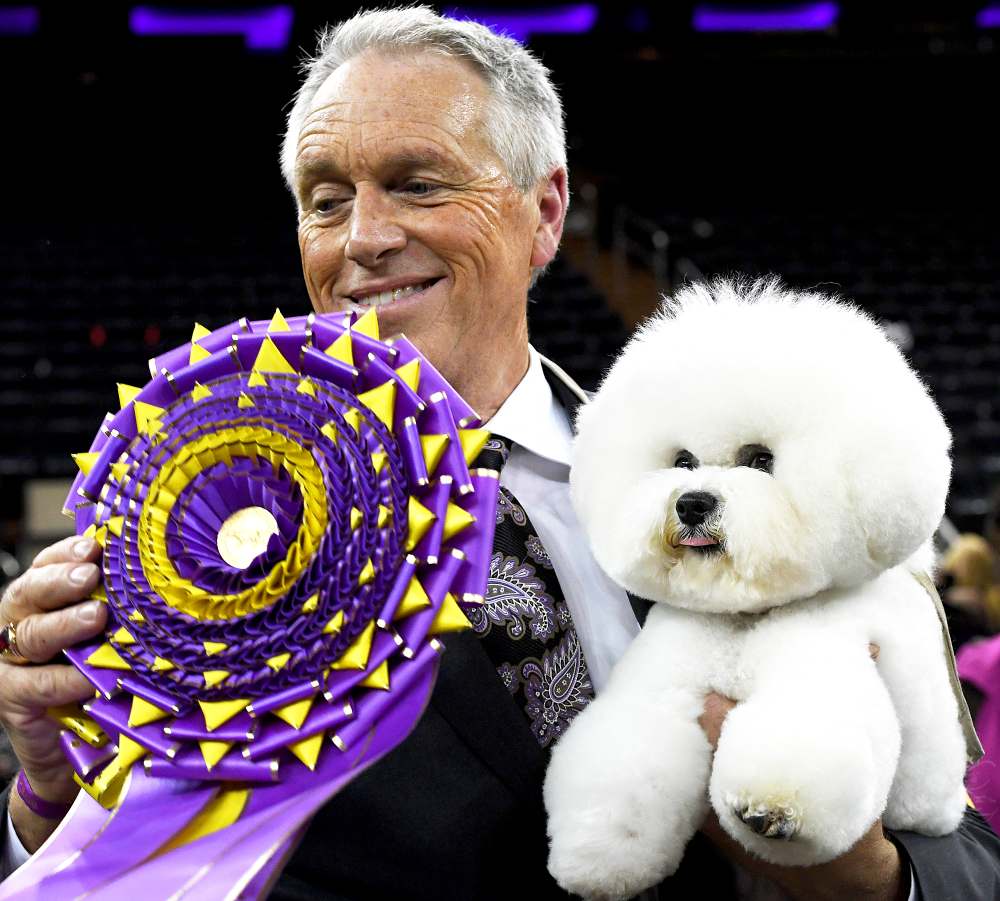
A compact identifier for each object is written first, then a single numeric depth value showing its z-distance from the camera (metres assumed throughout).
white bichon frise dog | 1.46
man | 1.52
